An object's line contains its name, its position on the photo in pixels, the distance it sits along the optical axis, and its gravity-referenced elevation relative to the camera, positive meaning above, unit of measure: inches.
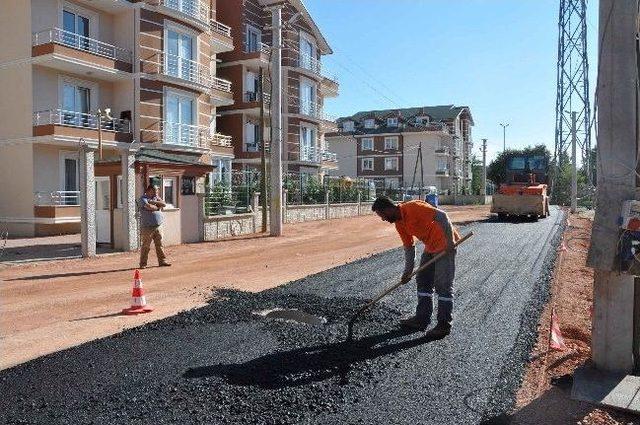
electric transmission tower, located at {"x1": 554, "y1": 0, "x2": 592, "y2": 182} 1531.7 +422.6
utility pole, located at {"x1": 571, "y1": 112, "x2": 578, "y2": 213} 1358.6 +80.5
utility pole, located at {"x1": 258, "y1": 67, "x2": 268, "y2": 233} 803.4 +13.3
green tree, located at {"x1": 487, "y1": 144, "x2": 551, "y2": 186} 2647.6 +147.8
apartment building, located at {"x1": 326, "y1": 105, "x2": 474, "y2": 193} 2420.0 +229.0
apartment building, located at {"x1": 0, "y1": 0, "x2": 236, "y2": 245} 565.6 +136.1
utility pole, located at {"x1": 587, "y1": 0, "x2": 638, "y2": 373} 179.5 +8.0
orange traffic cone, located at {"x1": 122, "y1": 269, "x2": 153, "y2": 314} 291.0 -56.7
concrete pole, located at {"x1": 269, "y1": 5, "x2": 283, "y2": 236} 760.3 +71.5
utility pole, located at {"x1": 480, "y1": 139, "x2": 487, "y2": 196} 1958.2 +123.6
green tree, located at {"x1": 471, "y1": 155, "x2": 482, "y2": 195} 3050.7 +154.4
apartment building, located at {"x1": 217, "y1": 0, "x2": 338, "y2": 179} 1284.4 +290.2
